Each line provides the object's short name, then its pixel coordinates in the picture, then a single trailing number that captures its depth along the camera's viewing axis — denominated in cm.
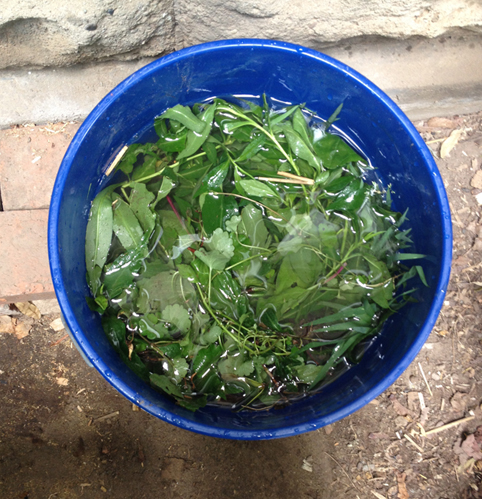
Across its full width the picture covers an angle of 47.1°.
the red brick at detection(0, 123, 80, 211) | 57
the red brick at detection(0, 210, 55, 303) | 56
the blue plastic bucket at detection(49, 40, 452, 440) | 43
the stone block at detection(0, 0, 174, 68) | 48
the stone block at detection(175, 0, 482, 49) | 51
